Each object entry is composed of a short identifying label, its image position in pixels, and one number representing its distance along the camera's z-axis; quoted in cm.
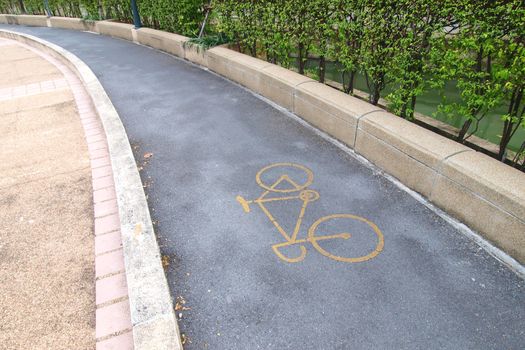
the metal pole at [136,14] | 1238
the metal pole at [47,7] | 1947
